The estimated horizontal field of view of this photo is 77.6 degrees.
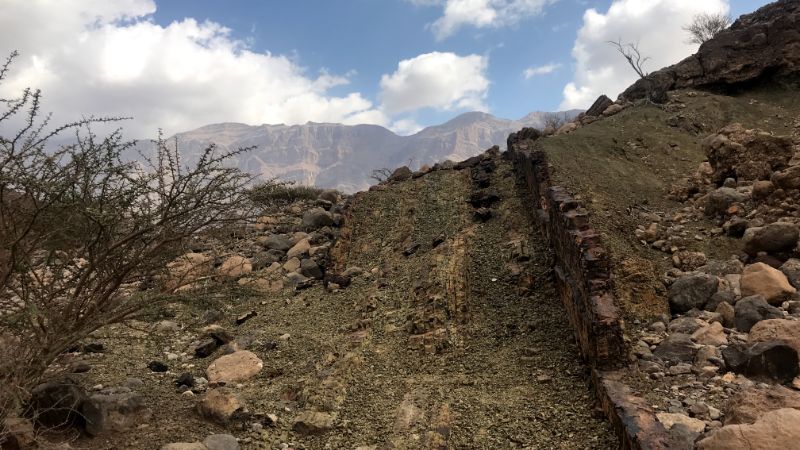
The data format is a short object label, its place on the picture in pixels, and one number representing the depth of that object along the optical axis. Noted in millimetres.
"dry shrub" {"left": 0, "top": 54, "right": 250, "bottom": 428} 3852
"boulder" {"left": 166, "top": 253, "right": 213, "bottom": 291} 8445
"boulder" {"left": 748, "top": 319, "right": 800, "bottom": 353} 3752
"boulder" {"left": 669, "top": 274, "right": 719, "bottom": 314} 5059
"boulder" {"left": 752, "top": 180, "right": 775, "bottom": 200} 6320
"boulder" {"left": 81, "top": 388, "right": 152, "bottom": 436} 3975
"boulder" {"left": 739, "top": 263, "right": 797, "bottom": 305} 4621
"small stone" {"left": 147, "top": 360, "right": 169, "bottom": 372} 5629
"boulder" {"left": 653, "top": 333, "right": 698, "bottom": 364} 4277
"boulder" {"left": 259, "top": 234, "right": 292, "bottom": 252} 10758
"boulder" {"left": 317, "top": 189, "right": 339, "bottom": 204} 14234
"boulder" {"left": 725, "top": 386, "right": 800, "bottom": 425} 3046
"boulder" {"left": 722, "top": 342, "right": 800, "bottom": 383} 3562
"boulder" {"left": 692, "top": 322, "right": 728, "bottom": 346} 4297
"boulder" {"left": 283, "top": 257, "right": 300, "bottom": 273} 9491
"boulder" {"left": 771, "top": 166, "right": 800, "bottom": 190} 6043
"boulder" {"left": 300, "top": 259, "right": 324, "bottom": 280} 9008
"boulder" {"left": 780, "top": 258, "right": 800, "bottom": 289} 4824
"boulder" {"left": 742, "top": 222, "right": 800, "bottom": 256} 5297
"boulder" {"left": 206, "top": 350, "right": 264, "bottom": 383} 5492
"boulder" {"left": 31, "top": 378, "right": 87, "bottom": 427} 3939
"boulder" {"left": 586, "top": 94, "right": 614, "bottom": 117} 15495
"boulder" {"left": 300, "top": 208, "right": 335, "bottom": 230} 11641
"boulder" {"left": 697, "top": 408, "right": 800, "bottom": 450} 2633
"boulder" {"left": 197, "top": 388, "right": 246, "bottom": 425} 4367
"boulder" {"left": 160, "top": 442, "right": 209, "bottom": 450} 3749
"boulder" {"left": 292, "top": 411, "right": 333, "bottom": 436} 4414
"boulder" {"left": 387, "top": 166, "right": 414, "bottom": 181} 12716
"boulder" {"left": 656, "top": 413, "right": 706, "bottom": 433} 3311
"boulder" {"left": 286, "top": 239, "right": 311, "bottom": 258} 10156
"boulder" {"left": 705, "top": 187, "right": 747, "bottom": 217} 6703
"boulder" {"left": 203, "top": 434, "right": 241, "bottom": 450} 3912
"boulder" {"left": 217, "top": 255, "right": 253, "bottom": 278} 9453
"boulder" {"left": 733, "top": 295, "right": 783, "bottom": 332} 4355
